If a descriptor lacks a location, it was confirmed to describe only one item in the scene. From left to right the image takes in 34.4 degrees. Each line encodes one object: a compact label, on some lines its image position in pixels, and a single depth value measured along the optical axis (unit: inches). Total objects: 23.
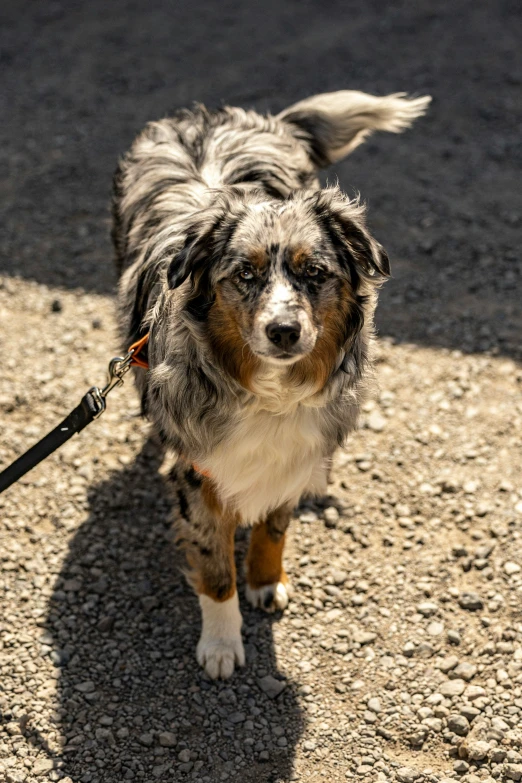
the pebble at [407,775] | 116.1
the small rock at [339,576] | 145.4
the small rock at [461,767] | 117.6
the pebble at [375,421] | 171.8
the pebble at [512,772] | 116.3
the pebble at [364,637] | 135.9
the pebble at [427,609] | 139.6
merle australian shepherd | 109.8
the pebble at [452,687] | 127.0
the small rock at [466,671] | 129.6
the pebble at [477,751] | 118.6
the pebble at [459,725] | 122.1
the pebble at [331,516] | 154.4
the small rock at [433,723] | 122.9
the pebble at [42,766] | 116.6
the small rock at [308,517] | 155.8
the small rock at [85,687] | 127.1
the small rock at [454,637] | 134.7
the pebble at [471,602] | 139.6
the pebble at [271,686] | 129.5
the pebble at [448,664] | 131.1
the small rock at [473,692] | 126.3
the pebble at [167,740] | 121.0
